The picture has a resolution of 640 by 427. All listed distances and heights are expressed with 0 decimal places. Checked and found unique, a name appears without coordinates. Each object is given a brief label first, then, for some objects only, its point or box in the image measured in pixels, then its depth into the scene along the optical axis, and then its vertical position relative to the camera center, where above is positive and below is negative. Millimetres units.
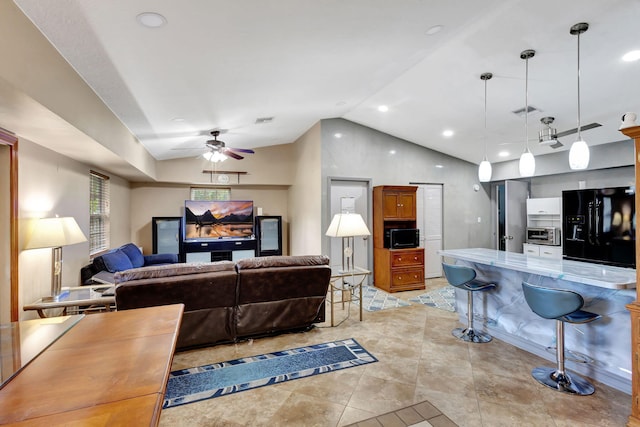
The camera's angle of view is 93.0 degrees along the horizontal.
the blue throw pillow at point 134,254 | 5090 -645
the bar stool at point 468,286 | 3258 -757
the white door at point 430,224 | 6344 -162
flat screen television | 6840 -66
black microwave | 5520 -395
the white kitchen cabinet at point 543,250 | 5266 -614
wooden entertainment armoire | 5488 -633
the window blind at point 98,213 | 4566 +76
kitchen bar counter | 2396 -937
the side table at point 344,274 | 3740 -723
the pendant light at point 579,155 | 2475 +504
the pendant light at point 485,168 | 3314 +526
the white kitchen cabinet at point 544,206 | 5289 +183
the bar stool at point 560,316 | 2350 -802
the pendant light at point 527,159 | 2889 +541
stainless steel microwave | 5297 -354
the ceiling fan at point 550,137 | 3217 +861
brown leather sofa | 2791 -767
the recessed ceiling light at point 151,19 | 1843 +1234
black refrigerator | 4430 -153
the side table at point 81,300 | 2779 -788
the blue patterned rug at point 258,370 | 2439 -1381
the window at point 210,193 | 7285 +581
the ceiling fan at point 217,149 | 4969 +1150
